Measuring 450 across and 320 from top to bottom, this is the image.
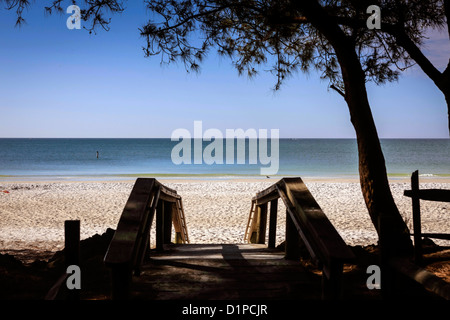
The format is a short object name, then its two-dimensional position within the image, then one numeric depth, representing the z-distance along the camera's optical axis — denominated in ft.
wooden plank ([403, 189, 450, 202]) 13.20
